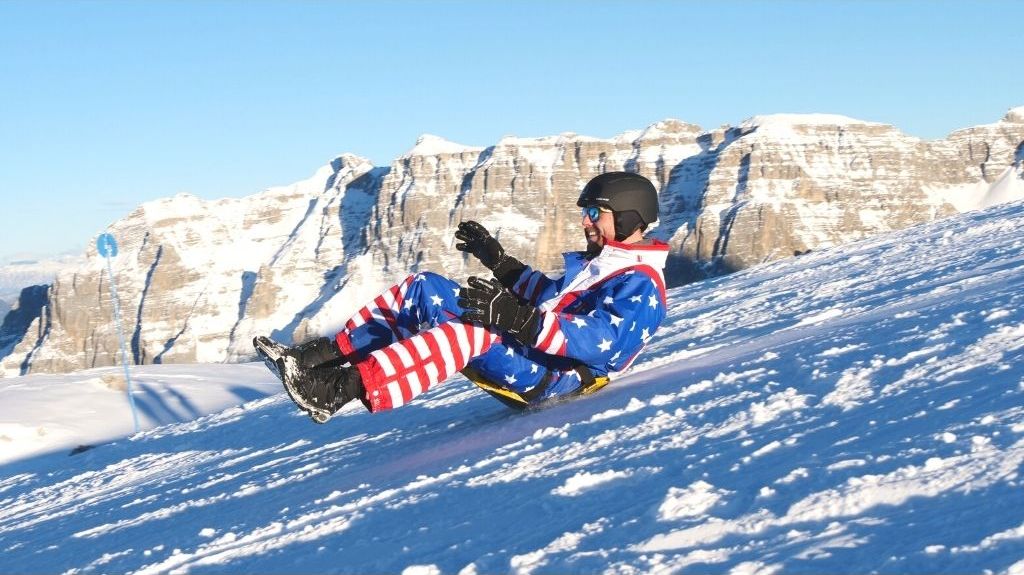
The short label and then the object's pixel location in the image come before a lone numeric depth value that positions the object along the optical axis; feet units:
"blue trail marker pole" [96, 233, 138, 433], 50.39
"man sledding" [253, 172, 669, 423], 13.78
